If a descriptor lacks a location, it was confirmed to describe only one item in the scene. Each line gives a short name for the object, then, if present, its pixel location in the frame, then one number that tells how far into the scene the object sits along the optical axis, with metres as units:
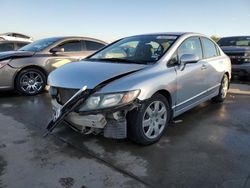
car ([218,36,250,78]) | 6.05
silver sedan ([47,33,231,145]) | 2.34
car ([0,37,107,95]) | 4.49
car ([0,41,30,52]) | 6.70
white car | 12.31
